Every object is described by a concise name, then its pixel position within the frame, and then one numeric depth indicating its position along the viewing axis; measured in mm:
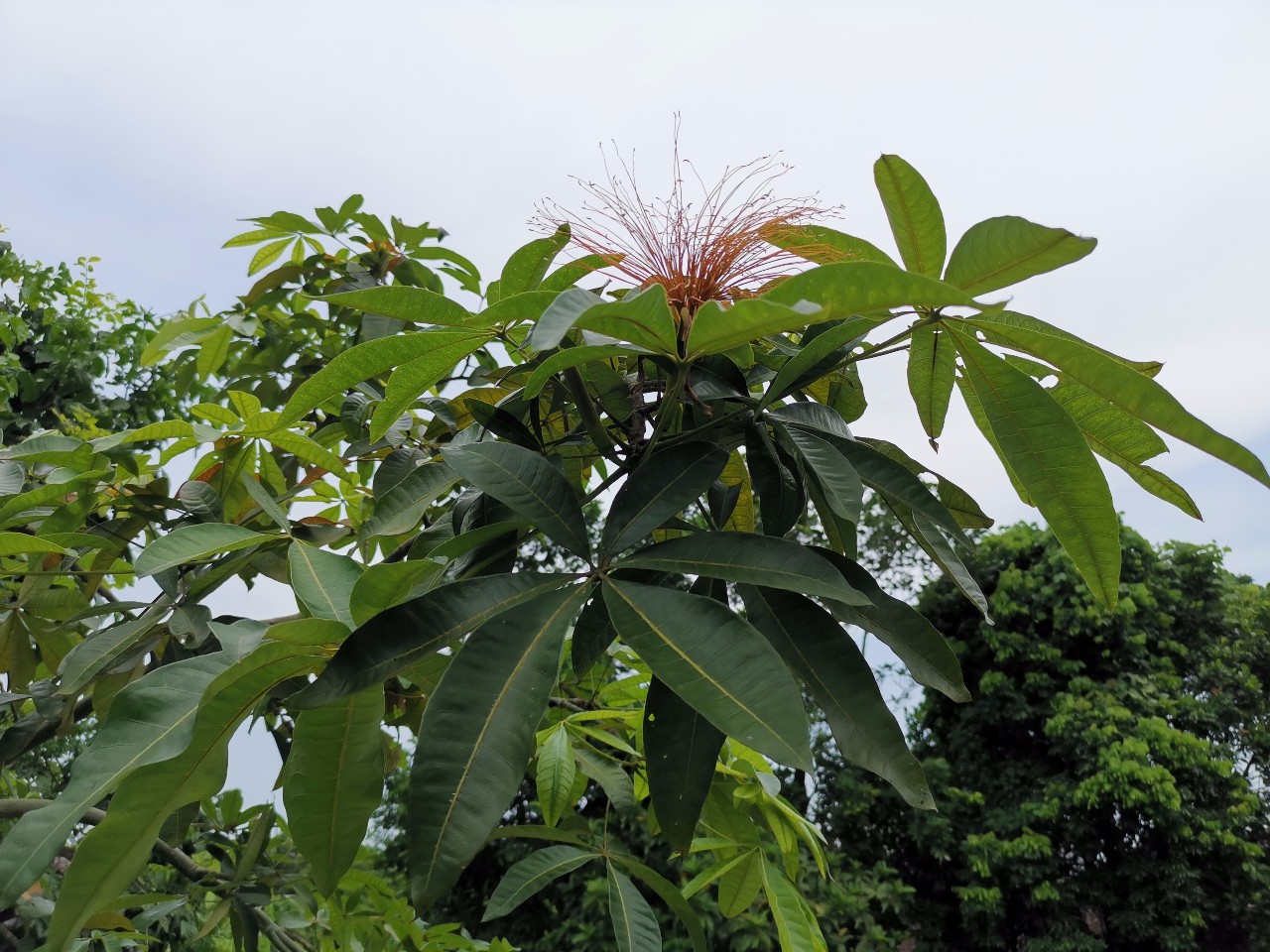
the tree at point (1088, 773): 5305
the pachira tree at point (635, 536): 407
